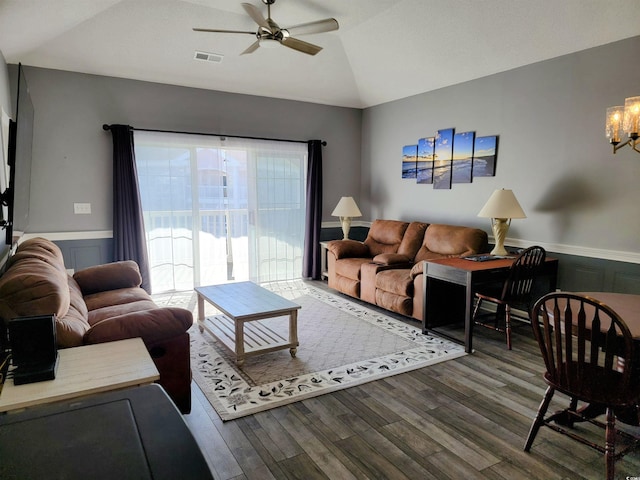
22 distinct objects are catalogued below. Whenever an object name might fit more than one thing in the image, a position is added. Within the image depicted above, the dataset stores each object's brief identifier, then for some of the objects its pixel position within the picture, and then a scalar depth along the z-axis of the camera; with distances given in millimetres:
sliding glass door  5062
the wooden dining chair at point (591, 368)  1790
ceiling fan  3277
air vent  4572
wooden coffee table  3104
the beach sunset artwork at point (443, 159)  4953
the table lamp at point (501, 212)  3834
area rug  2715
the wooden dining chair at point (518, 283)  3471
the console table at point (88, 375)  1487
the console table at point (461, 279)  3348
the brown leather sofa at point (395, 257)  4156
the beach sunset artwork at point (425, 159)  5215
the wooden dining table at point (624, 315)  2041
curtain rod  4656
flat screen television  2400
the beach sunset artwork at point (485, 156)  4472
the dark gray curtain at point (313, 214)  5941
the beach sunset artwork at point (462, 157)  4715
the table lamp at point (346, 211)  5805
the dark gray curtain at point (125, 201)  4676
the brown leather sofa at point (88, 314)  1967
